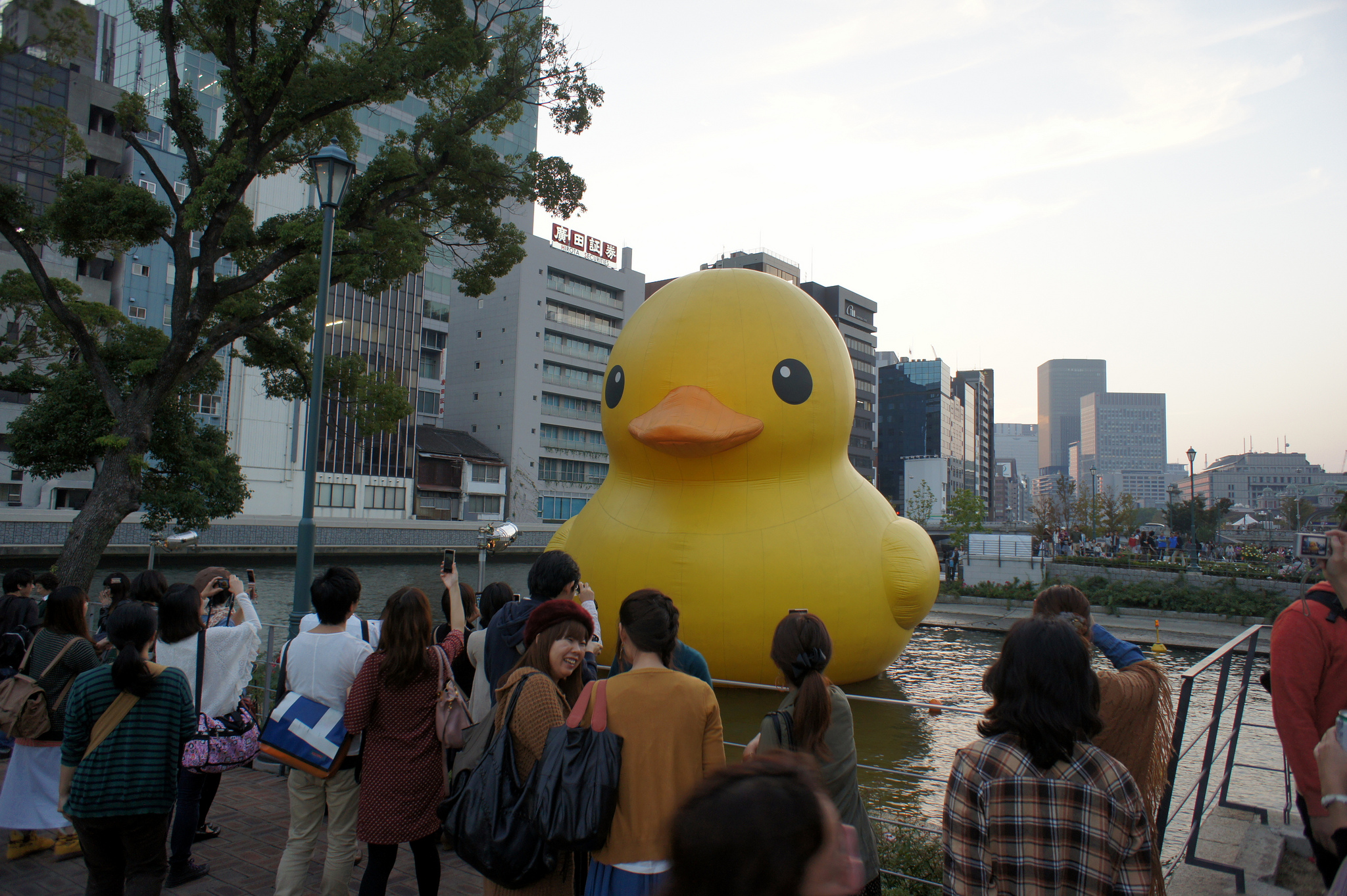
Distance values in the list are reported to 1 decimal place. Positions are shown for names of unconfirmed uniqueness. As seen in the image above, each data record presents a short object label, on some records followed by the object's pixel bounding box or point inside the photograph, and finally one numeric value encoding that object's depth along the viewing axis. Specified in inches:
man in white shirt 145.4
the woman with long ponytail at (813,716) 117.2
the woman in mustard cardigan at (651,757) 107.7
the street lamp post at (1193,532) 970.4
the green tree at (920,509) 1598.2
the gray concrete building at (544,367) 2358.5
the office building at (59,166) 1384.1
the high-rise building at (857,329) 3221.0
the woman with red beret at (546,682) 114.0
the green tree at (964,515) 1275.8
